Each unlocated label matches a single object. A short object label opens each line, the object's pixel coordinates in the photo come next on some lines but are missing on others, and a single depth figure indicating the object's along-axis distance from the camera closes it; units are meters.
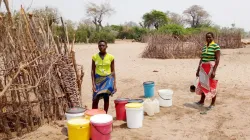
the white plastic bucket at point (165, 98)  5.30
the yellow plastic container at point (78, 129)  3.42
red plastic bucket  4.40
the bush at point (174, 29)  28.18
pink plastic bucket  3.40
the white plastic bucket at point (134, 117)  4.07
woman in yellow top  4.28
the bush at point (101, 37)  26.78
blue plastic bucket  6.01
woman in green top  4.88
